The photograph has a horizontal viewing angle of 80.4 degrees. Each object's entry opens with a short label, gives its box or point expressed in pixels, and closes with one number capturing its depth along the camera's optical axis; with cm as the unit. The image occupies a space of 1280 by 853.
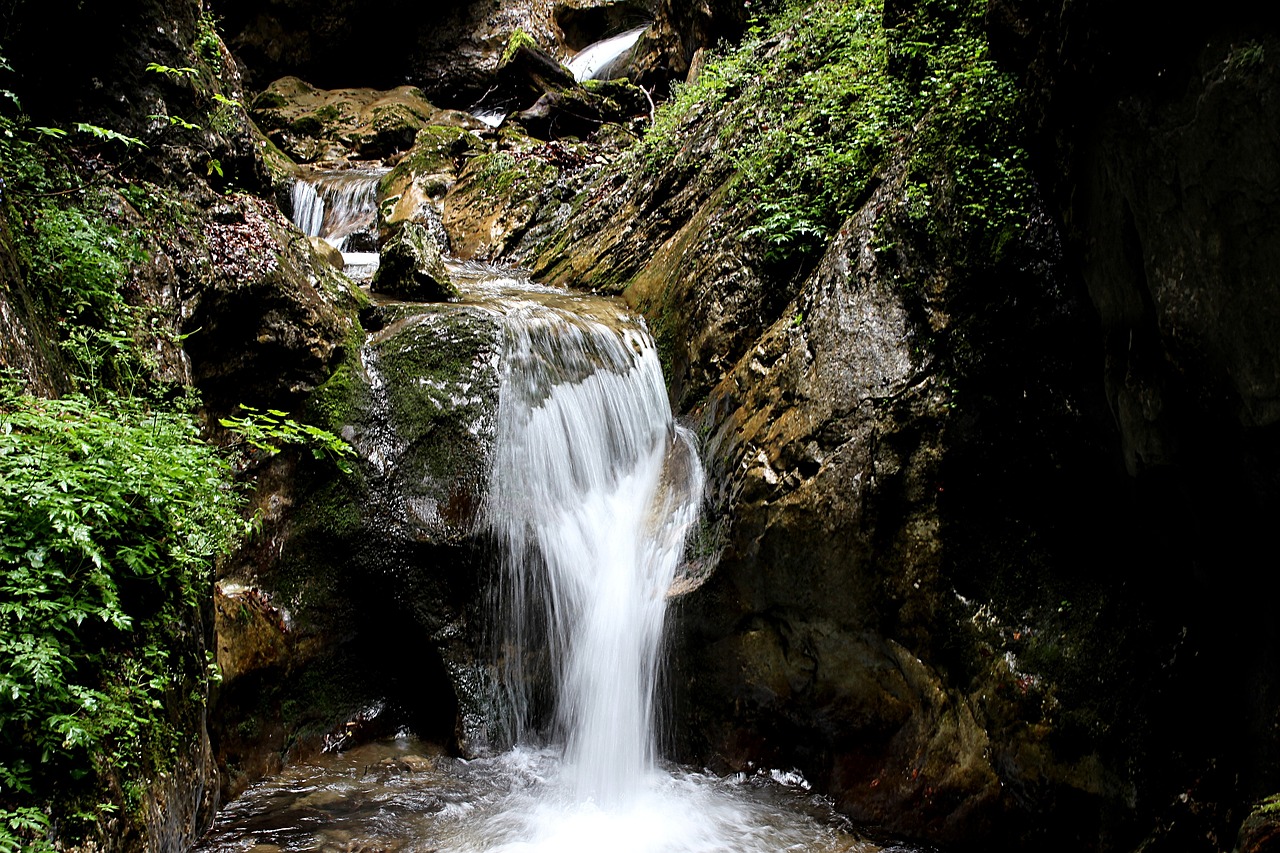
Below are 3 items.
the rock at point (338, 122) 1590
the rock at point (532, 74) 1614
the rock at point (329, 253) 888
